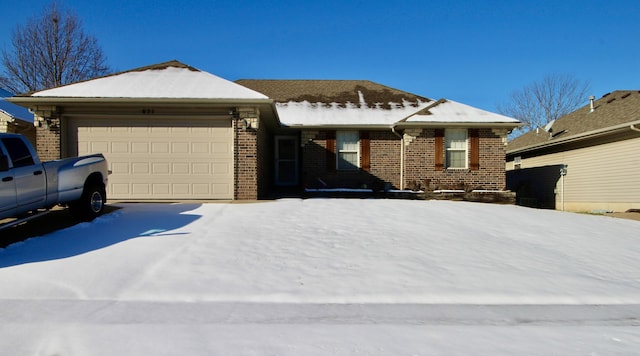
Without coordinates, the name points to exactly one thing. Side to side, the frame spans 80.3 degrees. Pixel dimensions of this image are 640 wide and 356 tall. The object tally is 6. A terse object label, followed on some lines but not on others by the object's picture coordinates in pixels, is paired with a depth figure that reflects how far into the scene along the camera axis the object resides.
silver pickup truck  6.29
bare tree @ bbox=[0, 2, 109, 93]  25.26
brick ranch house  11.20
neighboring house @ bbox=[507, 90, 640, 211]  14.20
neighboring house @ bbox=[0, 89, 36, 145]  14.91
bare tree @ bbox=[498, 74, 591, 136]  36.78
